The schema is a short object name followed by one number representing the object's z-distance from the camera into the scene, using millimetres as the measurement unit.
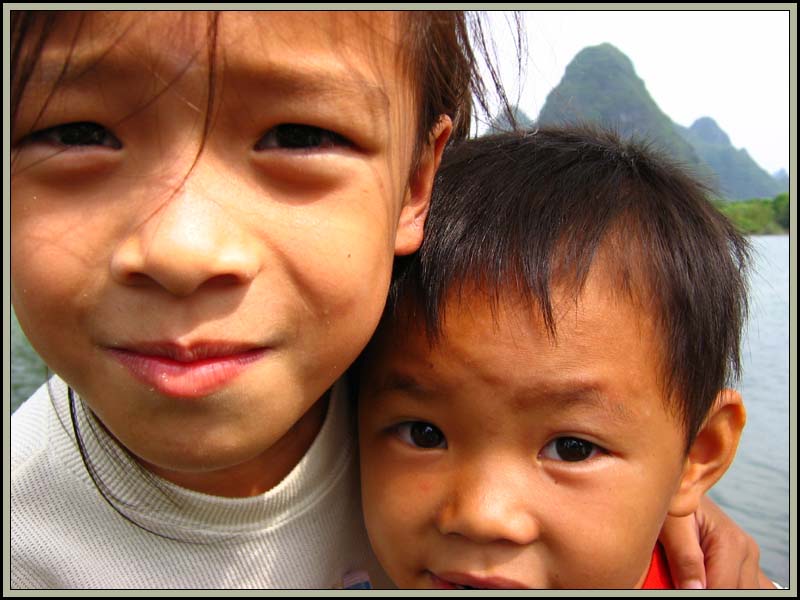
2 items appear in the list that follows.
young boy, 353
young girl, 289
